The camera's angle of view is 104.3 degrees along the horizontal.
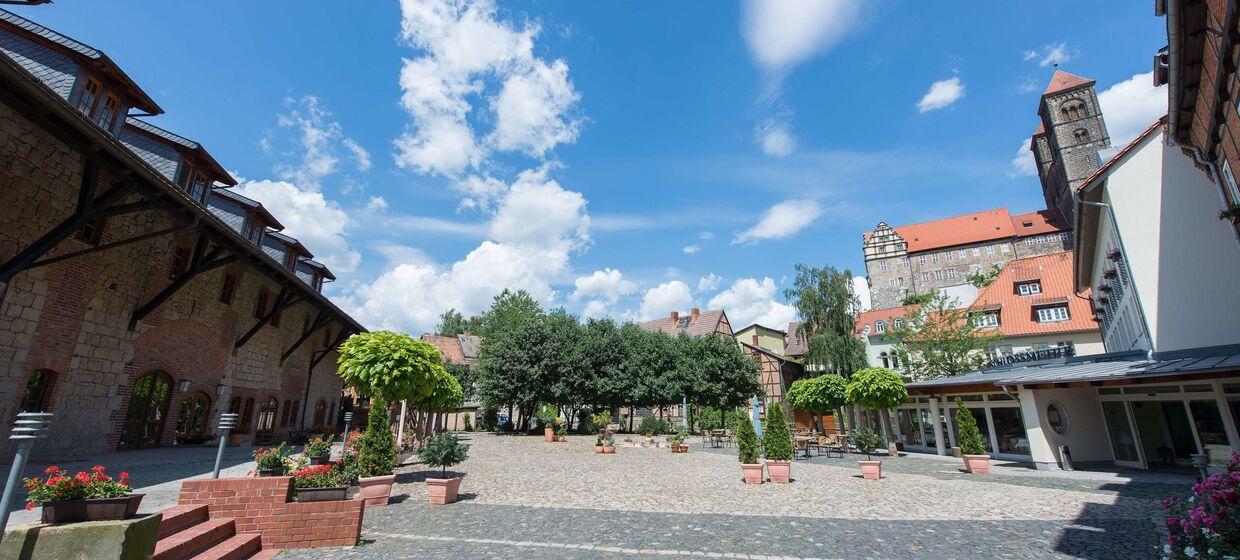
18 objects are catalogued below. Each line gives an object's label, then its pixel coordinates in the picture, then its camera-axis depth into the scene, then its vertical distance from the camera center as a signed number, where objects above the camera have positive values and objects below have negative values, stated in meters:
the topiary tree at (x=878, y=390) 20.80 +0.82
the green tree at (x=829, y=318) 37.34 +7.09
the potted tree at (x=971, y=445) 15.41 -1.13
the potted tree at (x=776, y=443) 13.90 -0.99
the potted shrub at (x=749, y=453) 13.60 -1.24
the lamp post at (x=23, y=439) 3.56 -0.23
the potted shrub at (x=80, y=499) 4.16 -0.77
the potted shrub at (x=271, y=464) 8.04 -0.89
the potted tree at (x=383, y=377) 10.09 +0.80
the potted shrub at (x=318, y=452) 10.79 -0.92
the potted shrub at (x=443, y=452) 11.28 -0.96
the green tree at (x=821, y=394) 24.33 +0.74
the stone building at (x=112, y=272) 10.58 +3.89
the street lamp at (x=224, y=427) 6.94 -0.24
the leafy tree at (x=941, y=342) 30.33 +4.22
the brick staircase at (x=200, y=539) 5.23 -1.46
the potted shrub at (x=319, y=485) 6.88 -1.08
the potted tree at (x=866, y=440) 19.80 -1.25
